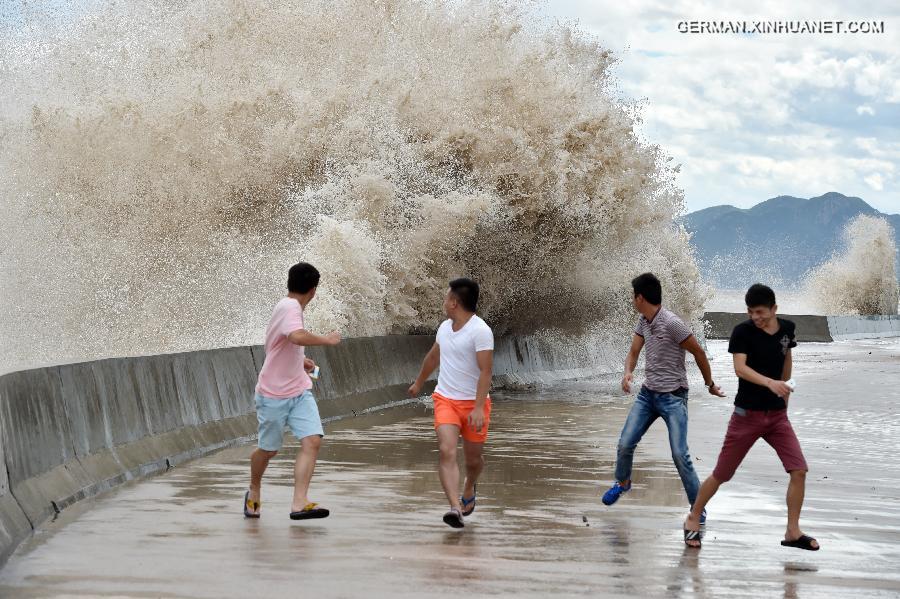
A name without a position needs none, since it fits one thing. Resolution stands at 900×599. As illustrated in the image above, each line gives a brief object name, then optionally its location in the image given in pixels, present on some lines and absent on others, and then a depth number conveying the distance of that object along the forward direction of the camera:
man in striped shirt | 19.00
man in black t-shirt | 16.56
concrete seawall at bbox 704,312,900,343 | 97.75
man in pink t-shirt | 18.11
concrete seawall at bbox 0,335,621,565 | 16.73
